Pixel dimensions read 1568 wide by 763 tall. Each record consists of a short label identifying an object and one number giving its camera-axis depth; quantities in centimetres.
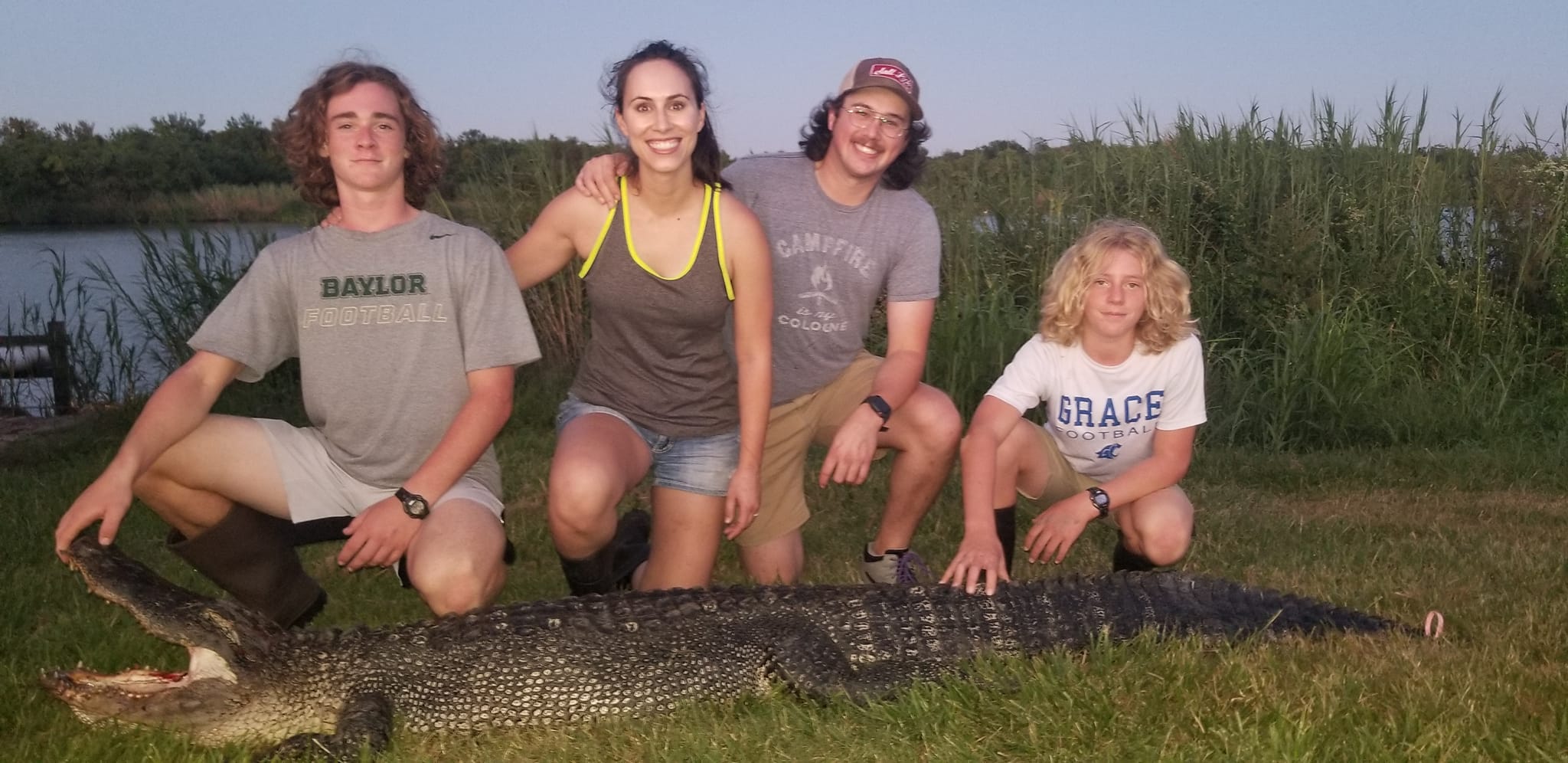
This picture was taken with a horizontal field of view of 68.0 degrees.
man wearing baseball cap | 382
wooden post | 785
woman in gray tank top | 337
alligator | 290
